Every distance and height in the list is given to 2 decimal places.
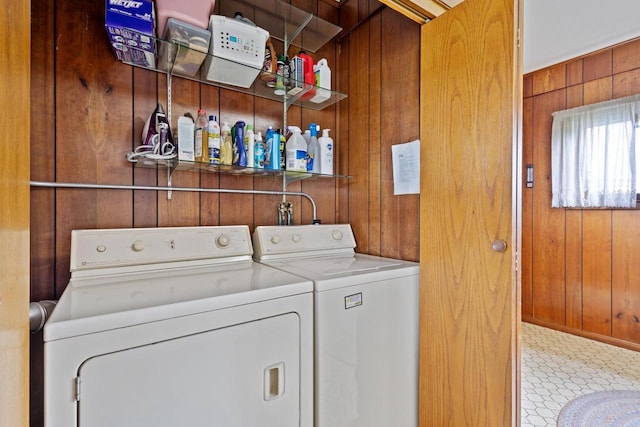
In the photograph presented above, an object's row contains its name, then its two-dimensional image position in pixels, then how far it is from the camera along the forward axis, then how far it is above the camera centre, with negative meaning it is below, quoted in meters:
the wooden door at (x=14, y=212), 0.55 +0.00
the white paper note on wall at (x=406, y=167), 1.57 +0.23
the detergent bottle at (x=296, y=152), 1.74 +0.33
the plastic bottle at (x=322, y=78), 1.83 +0.78
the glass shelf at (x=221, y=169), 1.45 +0.22
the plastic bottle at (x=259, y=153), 1.66 +0.31
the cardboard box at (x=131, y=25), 1.18 +0.71
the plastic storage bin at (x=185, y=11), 1.27 +0.83
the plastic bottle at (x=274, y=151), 1.71 +0.33
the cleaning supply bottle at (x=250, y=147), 1.64 +0.34
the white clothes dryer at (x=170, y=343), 0.77 -0.36
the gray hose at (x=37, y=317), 0.93 -0.31
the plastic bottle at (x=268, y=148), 1.70 +0.35
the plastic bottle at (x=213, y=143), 1.49 +0.33
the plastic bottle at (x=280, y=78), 1.68 +0.71
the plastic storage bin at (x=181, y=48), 1.31 +0.71
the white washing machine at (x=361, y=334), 1.16 -0.49
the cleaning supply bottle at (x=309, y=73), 1.77 +0.79
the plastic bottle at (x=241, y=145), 1.59 +0.34
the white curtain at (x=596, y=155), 2.62 +0.52
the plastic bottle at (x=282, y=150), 1.74 +0.34
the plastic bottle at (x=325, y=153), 1.91 +0.36
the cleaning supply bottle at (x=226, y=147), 1.54 +0.32
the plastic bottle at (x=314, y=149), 1.90 +0.38
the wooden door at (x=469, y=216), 1.21 -0.01
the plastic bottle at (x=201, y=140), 1.49 +0.34
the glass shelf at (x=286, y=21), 1.75 +1.11
